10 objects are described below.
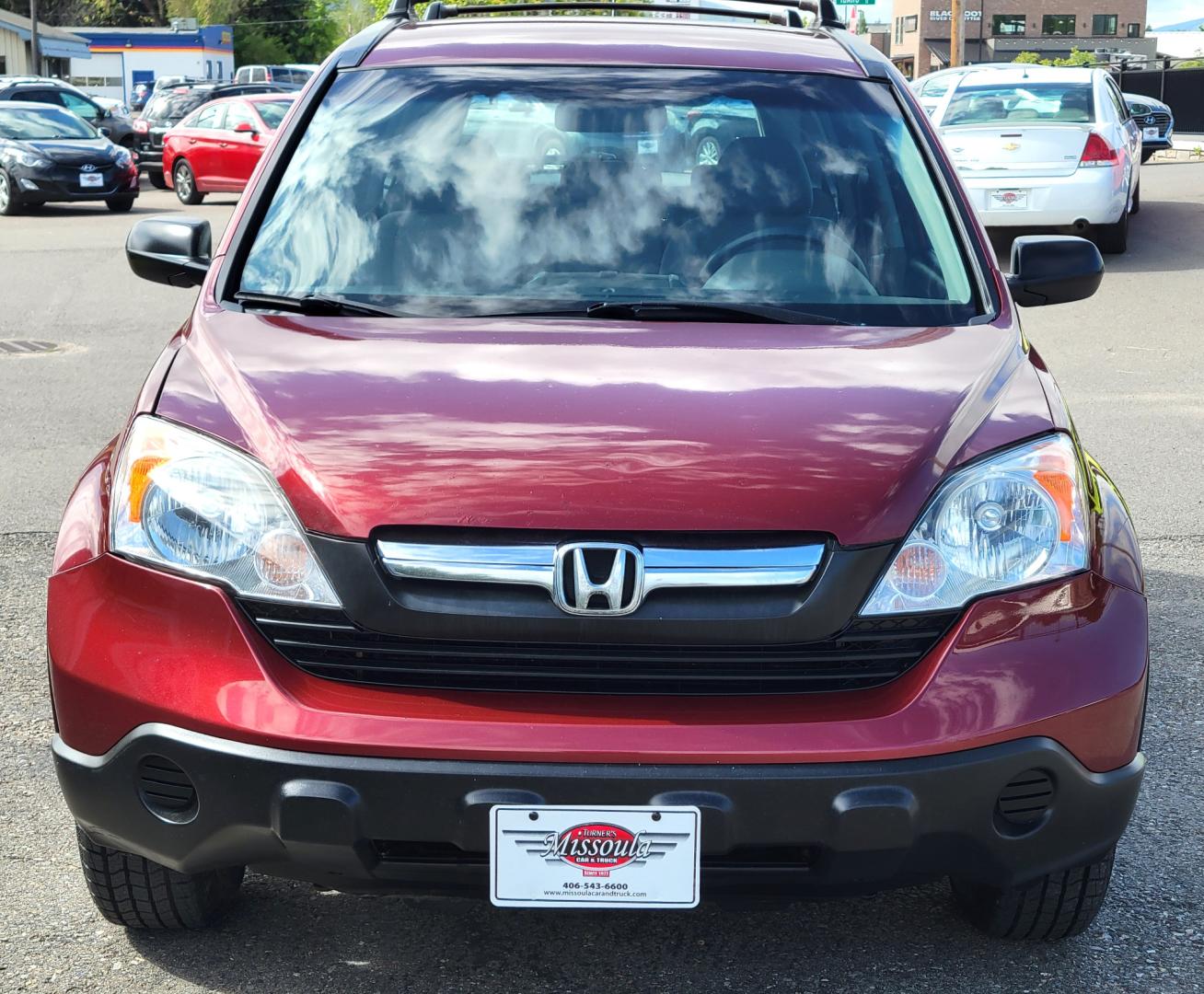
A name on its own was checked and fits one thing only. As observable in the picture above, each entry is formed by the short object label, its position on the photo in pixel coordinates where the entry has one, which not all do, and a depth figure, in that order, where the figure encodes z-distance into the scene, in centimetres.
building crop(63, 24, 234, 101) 6894
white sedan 1356
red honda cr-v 243
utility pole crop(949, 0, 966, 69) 4519
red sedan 2261
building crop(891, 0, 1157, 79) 9388
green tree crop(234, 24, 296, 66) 9031
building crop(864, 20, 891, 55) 11319
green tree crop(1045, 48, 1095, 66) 6072
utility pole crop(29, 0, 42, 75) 5825
